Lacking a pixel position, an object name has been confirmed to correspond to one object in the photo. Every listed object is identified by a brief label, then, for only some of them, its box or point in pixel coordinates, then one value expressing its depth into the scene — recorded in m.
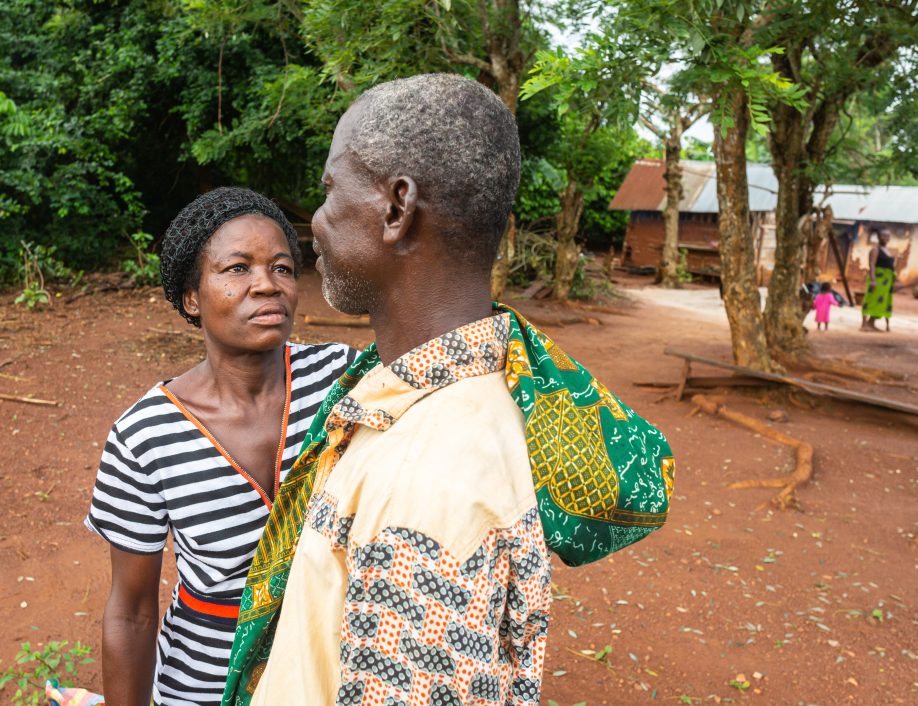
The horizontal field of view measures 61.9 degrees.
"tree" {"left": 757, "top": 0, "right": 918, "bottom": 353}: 5.94
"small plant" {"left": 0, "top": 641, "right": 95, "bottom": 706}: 2.80
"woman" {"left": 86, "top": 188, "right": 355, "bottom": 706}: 1.60
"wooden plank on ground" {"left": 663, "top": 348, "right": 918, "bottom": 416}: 7.05
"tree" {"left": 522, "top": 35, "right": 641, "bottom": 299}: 3.99
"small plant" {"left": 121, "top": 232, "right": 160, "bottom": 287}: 10.91
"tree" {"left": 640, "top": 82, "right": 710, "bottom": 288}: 15.92
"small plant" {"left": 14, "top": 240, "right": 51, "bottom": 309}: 9.59
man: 0.93
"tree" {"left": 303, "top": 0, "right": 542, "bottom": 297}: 5.89
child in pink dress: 13.24
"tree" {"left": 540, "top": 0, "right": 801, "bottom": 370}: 3.62
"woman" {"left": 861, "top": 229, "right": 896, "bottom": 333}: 13.21
